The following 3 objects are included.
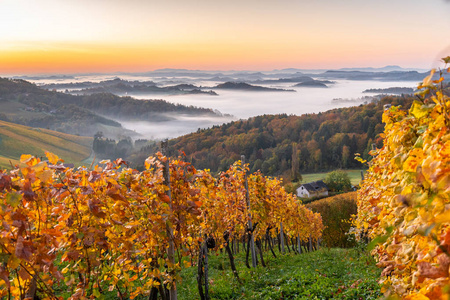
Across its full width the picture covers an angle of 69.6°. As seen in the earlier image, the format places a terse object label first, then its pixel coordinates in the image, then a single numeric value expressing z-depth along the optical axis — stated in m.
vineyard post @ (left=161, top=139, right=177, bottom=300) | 4.72
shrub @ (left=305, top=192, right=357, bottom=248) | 37.50
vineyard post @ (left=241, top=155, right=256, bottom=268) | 11.95
